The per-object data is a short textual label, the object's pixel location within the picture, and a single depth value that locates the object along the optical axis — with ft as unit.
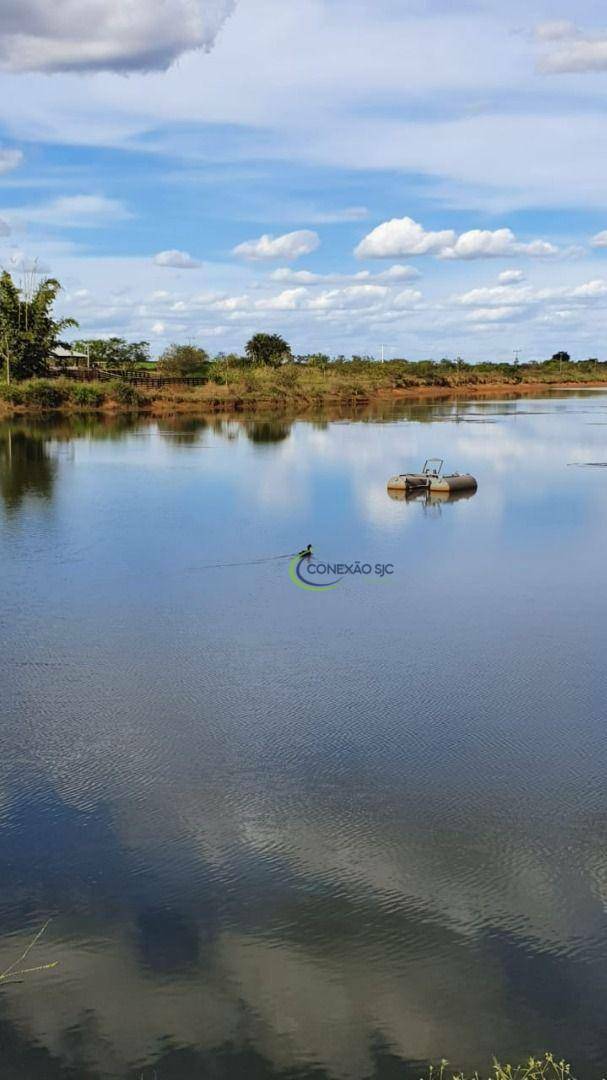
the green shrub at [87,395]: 251.39
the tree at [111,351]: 328.90
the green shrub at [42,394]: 238.89
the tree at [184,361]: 329.11
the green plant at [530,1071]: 22.66
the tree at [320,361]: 392.06
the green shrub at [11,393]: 233.76
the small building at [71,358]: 288.51
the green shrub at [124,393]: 258.57
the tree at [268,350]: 366.63
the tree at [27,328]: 245.86
